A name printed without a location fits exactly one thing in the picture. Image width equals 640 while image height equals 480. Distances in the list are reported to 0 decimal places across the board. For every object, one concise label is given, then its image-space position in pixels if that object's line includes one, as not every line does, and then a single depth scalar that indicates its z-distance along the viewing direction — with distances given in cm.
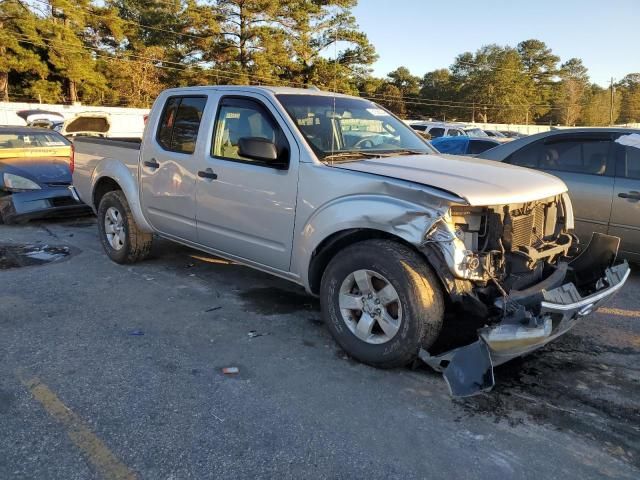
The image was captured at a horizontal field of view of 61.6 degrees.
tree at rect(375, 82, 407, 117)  7494
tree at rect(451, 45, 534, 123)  8531
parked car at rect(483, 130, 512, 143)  3234
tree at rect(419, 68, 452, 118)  8419
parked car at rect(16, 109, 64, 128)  2803
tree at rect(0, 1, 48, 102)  4162
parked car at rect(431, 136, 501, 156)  1224
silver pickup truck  323
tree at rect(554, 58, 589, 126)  9419
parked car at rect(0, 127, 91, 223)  793
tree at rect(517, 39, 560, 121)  10194
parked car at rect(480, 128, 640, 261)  560
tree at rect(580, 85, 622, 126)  9812
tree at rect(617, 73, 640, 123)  11090
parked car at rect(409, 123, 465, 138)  2252
